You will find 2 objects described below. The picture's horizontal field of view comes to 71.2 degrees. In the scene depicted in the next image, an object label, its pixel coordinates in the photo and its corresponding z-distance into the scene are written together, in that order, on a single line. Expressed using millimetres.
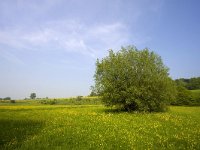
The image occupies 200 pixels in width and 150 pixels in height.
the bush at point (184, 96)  56162
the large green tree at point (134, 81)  24138
